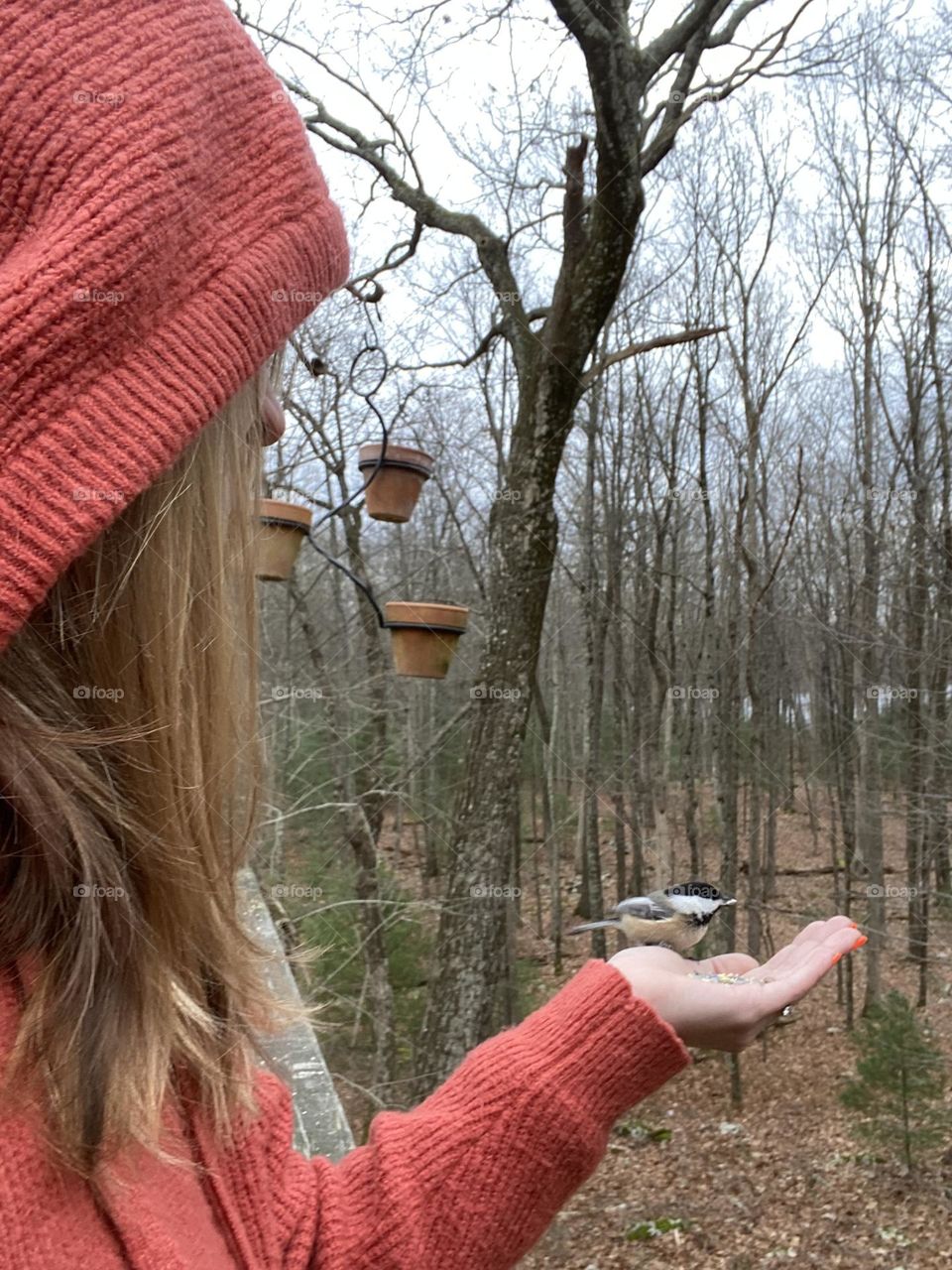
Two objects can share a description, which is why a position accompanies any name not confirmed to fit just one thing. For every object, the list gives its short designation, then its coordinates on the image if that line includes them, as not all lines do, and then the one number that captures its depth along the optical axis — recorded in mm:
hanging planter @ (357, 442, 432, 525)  2379
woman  345
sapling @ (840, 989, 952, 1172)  3719
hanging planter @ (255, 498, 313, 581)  2213
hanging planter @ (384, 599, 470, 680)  2289
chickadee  898
